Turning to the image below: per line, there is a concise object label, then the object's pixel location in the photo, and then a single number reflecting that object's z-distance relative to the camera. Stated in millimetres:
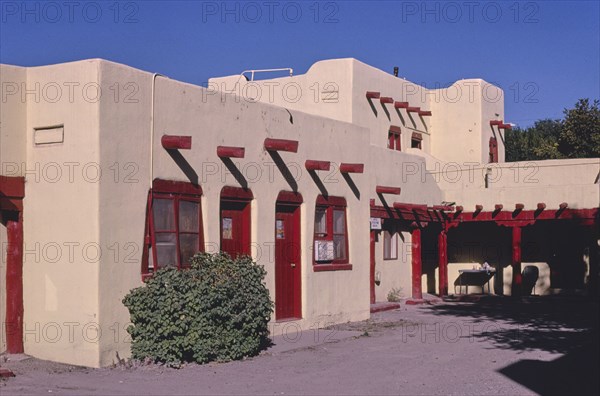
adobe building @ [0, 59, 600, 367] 11781
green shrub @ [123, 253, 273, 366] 11820
